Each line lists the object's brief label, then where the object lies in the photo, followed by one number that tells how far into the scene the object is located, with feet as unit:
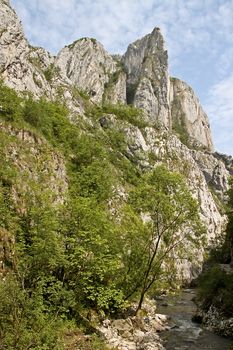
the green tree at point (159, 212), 108.27
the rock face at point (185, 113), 594.32
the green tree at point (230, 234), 167.73
